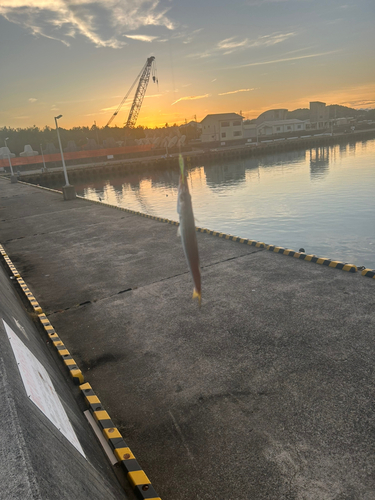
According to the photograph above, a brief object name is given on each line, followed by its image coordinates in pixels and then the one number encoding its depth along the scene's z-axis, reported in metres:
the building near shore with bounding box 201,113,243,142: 127.62
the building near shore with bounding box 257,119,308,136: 146.12
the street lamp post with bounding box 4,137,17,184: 59.31
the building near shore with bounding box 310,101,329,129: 157.38
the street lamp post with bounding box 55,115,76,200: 34.53
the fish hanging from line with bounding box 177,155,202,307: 1.74
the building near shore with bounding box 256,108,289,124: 159.88
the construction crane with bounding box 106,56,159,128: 129.81
